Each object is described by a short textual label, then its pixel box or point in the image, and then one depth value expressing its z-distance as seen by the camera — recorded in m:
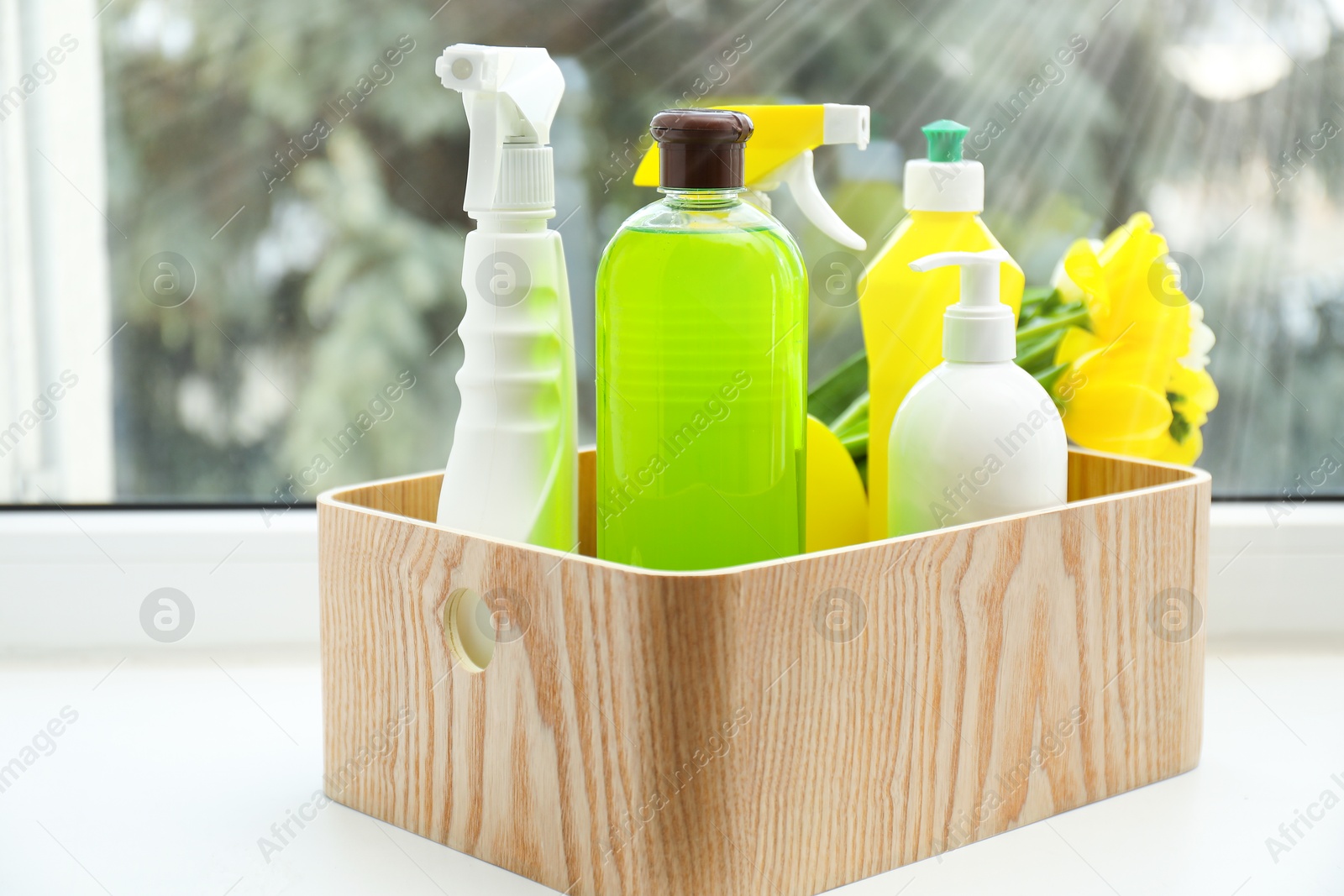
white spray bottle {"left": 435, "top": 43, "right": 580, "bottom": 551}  1.68
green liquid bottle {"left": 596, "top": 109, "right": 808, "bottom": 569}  1.66
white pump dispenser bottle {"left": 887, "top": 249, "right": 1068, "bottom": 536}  1.69
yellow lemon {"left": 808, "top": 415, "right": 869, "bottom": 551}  1.78
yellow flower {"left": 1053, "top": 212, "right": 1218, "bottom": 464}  1.84
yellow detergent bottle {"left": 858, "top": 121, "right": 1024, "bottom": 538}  1.78
